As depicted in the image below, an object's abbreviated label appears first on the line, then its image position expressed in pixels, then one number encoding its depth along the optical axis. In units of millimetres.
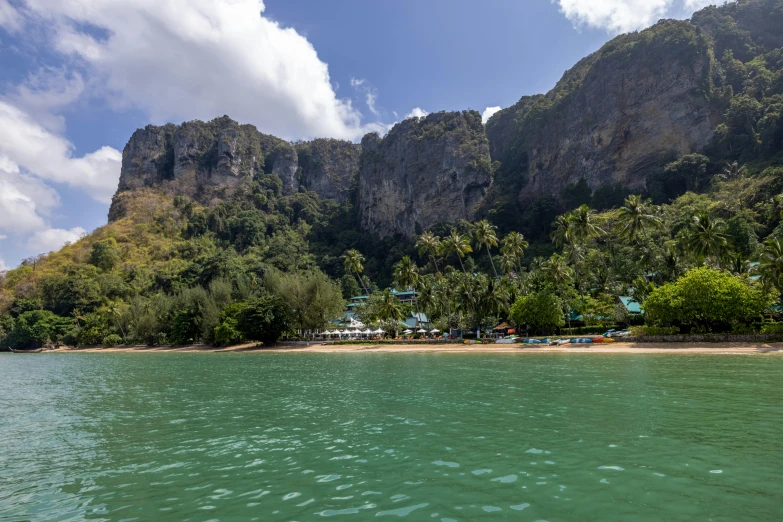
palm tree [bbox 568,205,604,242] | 64419
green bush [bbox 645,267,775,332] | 44844
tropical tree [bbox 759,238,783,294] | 42938
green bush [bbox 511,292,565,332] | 60969
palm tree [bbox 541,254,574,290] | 65062
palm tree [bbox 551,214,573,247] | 66125
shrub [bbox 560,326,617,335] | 61000
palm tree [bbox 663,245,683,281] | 59934
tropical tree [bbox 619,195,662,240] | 60906
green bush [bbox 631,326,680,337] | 49875
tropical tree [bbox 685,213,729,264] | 52188
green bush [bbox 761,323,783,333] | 44381
